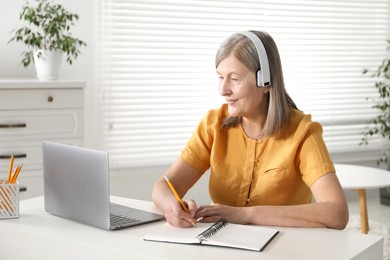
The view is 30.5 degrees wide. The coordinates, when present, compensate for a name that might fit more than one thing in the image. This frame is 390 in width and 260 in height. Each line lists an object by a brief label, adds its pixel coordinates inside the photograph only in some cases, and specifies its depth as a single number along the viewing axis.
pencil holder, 2.27
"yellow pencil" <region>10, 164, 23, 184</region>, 2.31
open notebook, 1.94
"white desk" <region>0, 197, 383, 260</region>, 1.88
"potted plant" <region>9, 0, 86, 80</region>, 4.29
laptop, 2.10
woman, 2.48
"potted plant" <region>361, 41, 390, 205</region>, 5.98
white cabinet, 4.03
